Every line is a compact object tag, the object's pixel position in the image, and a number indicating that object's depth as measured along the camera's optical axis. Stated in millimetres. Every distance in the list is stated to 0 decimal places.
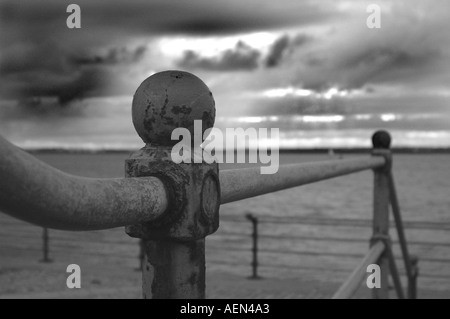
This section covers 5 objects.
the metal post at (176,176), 880
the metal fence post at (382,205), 3158
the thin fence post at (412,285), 4367
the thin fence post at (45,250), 9855
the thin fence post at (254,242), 8664
